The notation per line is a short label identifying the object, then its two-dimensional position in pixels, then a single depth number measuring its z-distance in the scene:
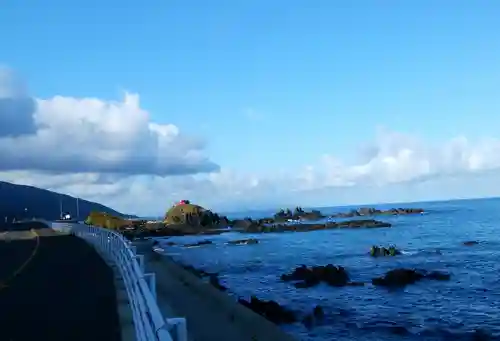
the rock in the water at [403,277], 28.83
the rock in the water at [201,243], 67.16
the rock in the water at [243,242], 66.62
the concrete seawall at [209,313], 12.34
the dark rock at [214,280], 26.48
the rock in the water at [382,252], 43.97
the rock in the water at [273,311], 20.05
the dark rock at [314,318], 19.62
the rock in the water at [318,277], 29.45
